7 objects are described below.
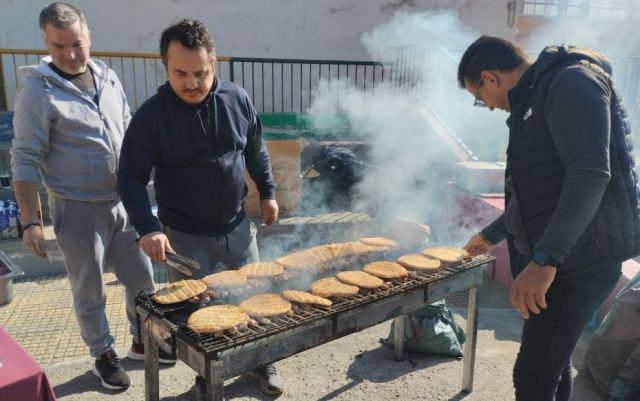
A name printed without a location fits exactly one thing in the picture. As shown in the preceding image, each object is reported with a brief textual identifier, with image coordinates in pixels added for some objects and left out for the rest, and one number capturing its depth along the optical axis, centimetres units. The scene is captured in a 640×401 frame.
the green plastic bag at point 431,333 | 398
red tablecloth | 193
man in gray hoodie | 305
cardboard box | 715
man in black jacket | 198
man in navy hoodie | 276
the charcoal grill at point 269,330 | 215
